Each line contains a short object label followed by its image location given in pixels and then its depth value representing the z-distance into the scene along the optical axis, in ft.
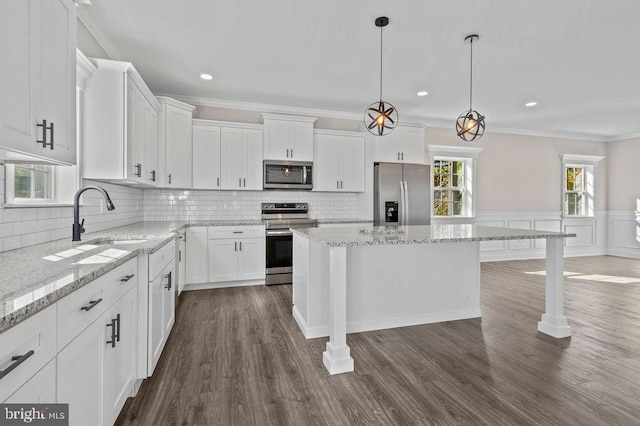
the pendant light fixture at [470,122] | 9.75
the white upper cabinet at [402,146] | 16.93
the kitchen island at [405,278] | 8.74
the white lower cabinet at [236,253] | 13.79
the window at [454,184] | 20.08
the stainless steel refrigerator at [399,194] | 16.44
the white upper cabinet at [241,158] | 14.87
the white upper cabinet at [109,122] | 8.07
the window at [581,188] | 23.29
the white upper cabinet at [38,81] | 4.01
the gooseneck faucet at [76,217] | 6.87
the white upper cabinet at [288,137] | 15.23
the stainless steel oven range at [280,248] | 14.57
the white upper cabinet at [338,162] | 16.24
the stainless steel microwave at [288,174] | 15.31
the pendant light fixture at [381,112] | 8.84
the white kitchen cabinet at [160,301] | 6.40
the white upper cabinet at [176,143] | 12.98
